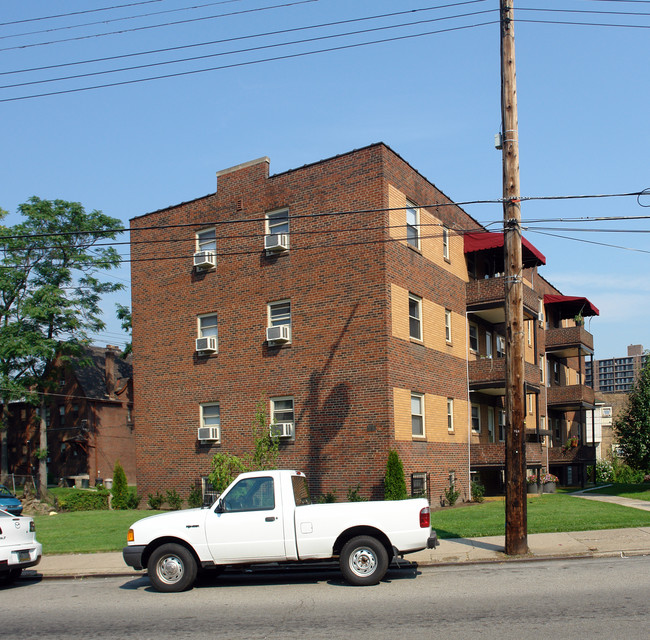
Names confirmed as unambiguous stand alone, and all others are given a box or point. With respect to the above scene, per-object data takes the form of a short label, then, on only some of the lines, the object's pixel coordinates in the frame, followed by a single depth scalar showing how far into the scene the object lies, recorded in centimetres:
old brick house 4878
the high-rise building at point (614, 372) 17975
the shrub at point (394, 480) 2112
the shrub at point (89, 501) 2953
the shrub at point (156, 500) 2684
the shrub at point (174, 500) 2627
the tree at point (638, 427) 3225
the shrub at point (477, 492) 2600
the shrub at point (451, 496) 2445
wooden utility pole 1334
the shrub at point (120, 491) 2802
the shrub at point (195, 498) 2542
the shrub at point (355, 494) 2169
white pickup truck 1099
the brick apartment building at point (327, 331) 2283
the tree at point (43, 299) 4091
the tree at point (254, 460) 2259
